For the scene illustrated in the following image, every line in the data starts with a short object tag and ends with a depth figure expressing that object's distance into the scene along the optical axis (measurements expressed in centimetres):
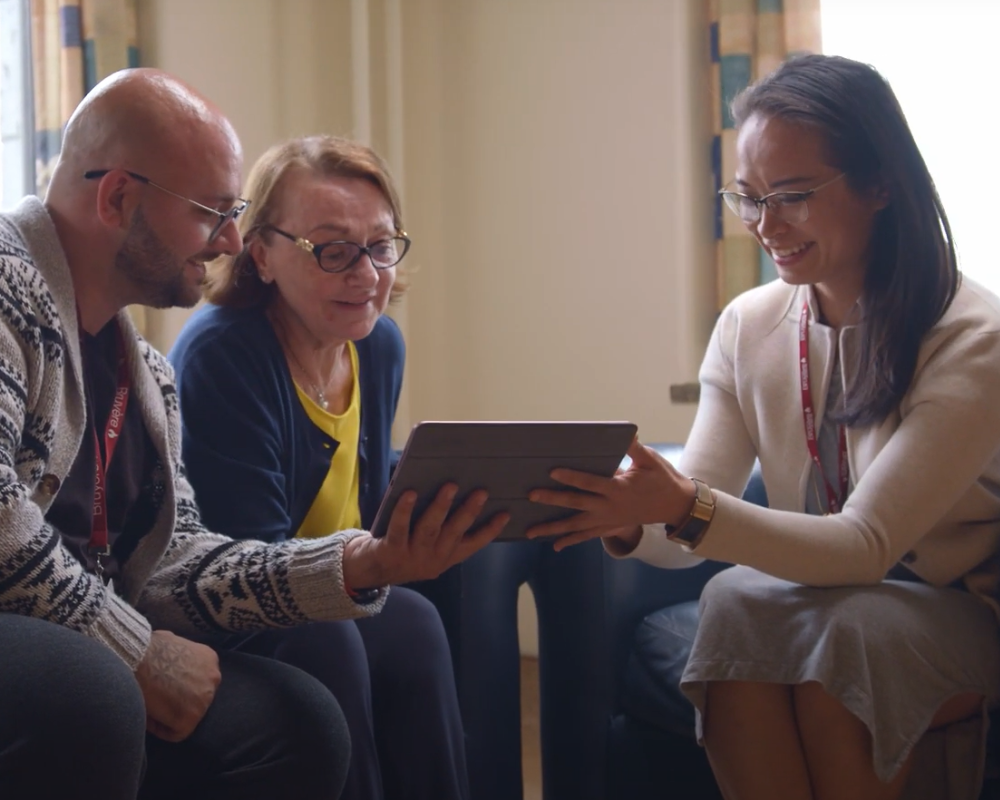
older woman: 161
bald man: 124
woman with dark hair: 151
